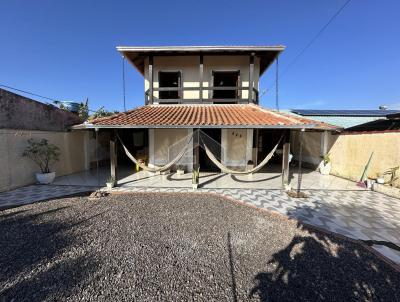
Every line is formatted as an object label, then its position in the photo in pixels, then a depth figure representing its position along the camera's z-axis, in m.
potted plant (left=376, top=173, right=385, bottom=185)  6.29
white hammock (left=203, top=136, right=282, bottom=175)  6.12
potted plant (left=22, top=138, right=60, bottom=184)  6.53
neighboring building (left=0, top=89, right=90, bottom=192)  5.84
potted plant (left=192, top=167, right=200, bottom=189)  6.41
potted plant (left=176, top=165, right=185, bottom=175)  8.49
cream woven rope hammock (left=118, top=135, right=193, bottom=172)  6.19
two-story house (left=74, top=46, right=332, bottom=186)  8.05
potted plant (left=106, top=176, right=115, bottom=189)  6.38
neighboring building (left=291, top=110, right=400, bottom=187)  6.29
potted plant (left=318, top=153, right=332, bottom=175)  9.13
